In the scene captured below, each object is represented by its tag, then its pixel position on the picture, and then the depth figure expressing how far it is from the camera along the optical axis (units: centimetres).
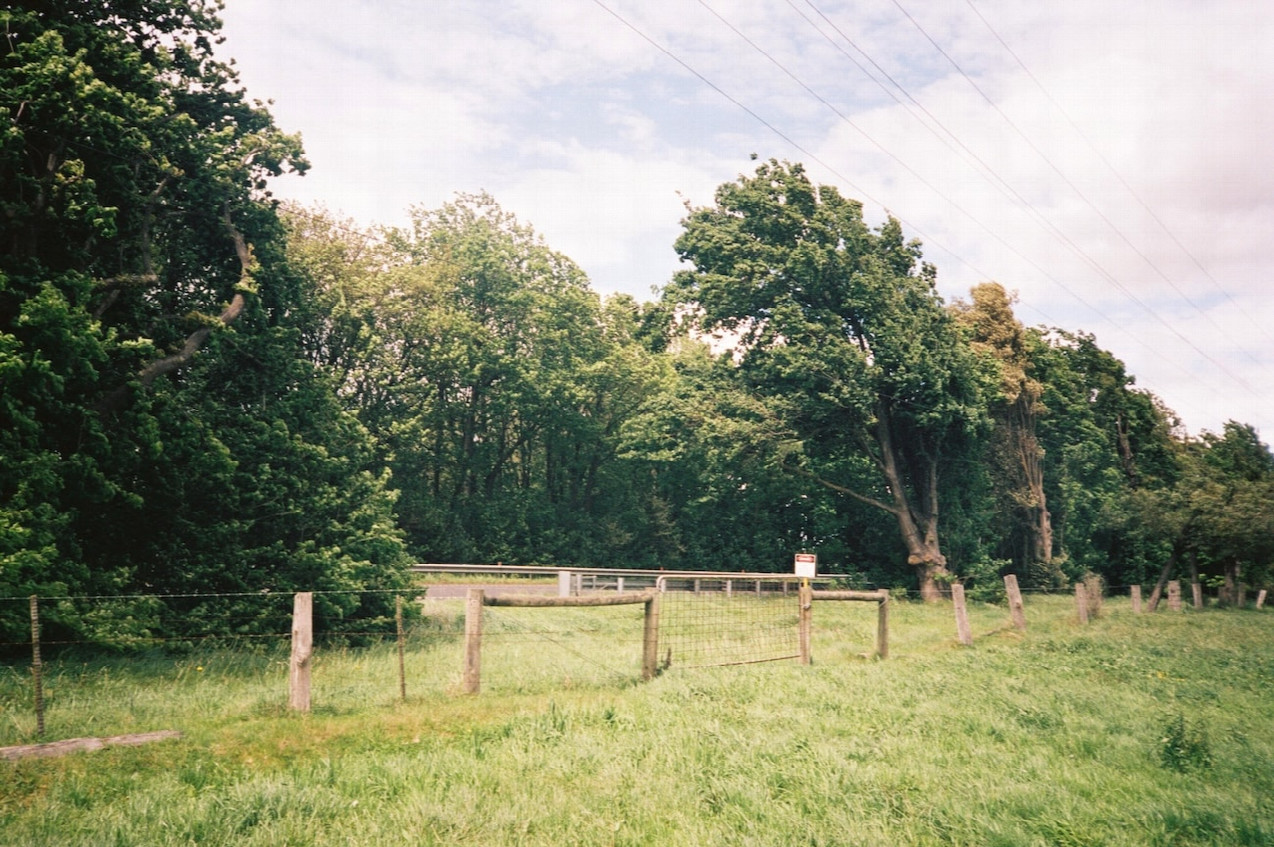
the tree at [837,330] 3127
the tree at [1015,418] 3822
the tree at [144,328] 1155
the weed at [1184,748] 716
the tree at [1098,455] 4250
